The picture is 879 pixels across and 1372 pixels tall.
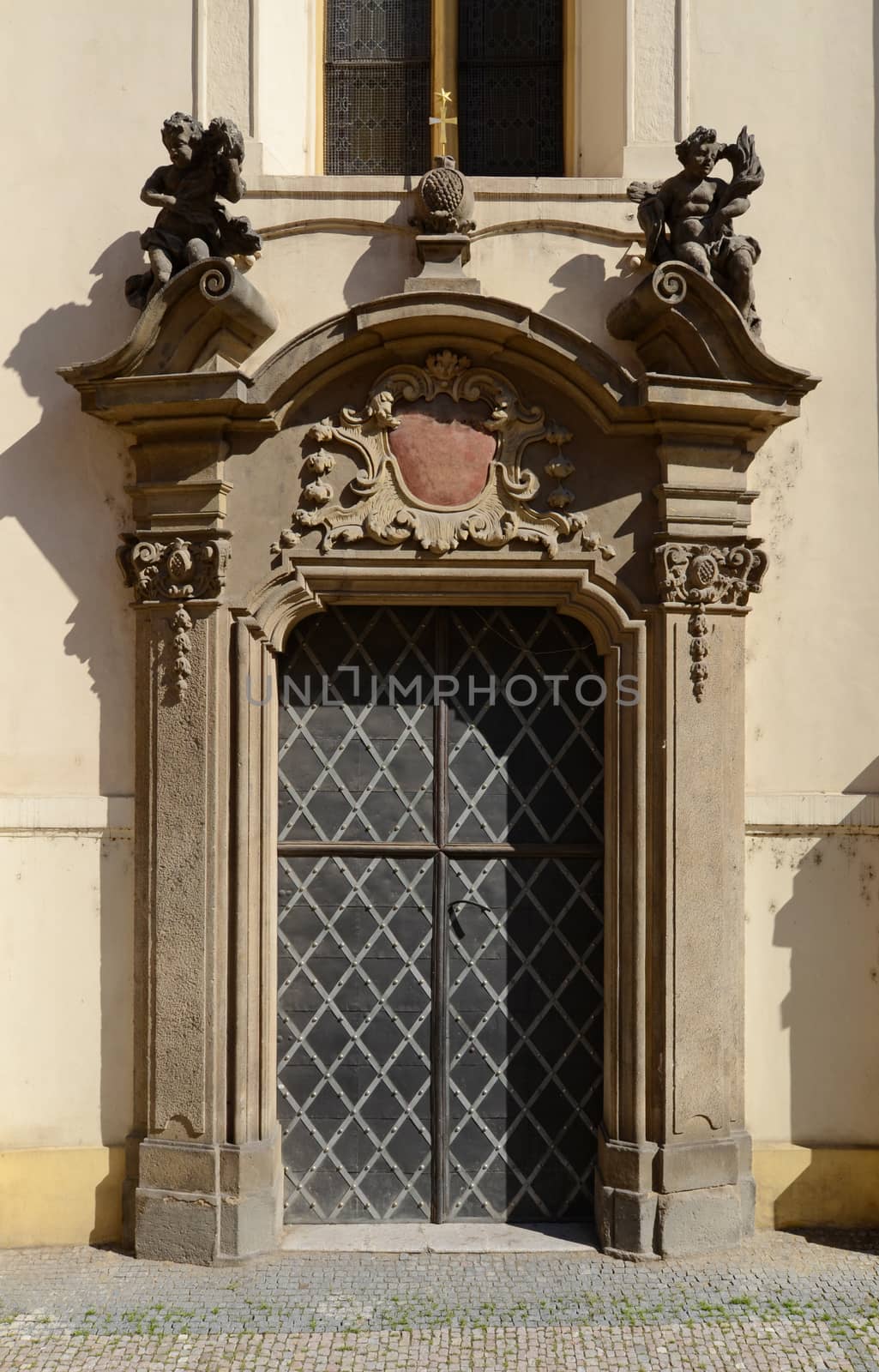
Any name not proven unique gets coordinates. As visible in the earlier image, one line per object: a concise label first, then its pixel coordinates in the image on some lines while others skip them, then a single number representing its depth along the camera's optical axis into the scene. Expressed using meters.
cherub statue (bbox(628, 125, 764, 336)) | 5.48
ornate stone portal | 5.60
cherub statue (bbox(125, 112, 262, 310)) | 5.44
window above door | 6.48
